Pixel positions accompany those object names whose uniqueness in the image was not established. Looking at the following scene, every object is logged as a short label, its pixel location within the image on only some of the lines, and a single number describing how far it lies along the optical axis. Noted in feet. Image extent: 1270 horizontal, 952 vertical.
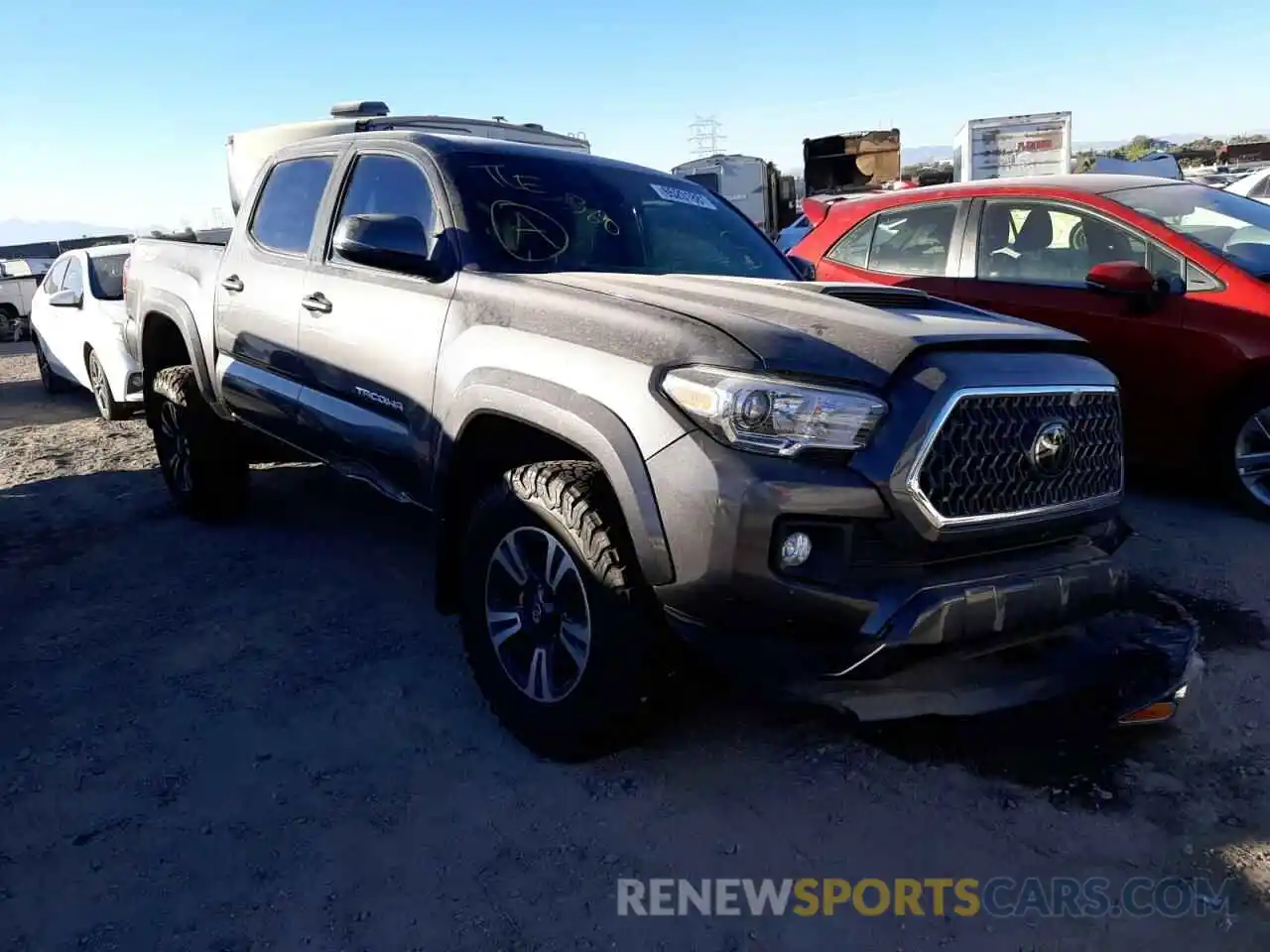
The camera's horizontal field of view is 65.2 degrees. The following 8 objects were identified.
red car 16.30
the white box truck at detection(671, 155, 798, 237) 78.33
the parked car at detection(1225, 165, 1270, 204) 50.06
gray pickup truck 7.93
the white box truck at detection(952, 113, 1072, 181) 64.75
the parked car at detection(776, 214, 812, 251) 36.98
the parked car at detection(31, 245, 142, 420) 25.59
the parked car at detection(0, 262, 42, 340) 59.62
